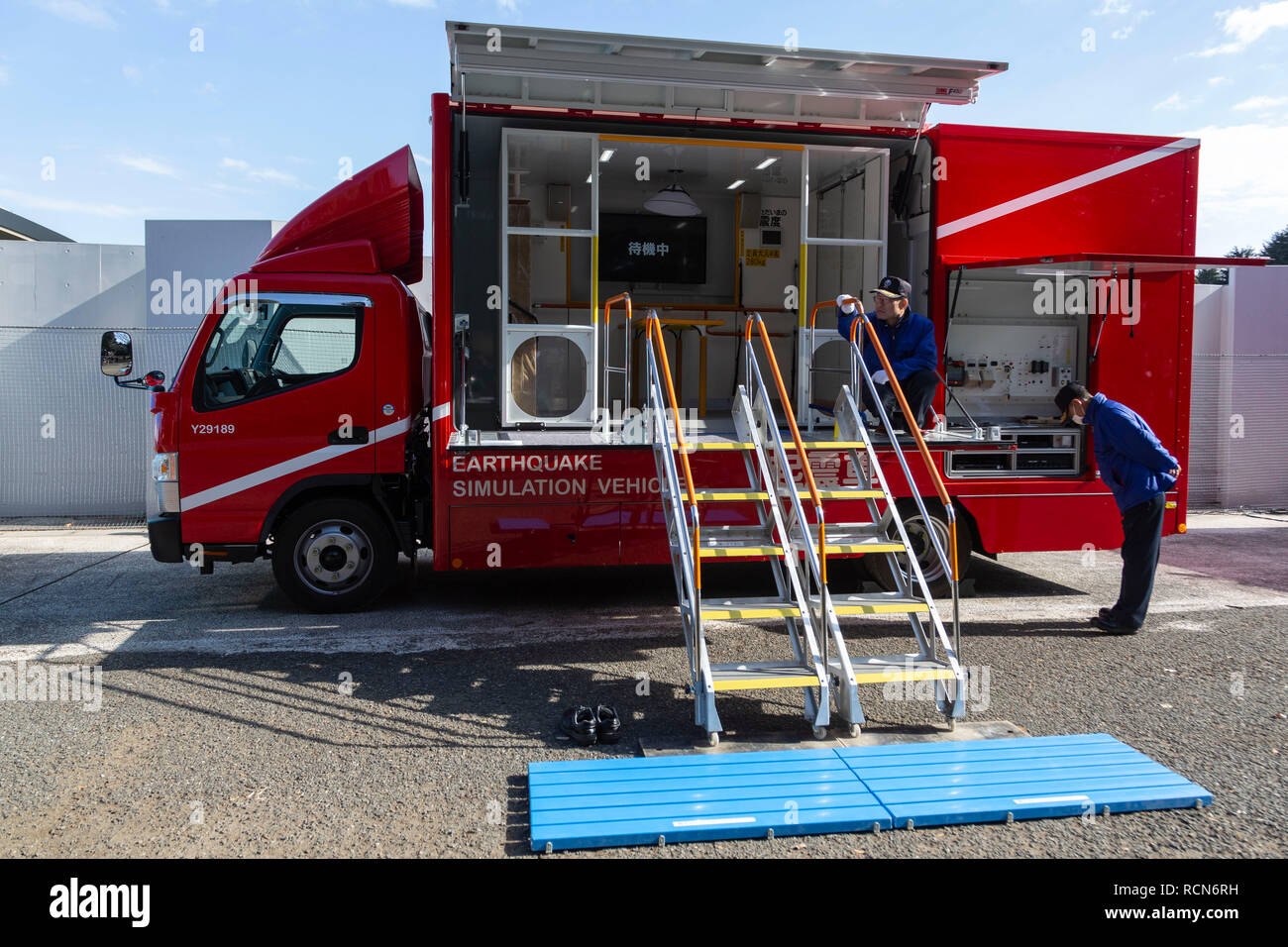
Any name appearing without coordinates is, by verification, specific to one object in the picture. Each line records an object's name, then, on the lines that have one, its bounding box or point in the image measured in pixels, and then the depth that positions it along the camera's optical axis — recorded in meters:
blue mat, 3.59
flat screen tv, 9.67
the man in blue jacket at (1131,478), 6.32
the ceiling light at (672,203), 8.52
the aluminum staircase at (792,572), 4.57
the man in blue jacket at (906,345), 6.74
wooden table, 9.40
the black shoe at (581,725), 4.49
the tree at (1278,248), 34.97
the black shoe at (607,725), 4.53
